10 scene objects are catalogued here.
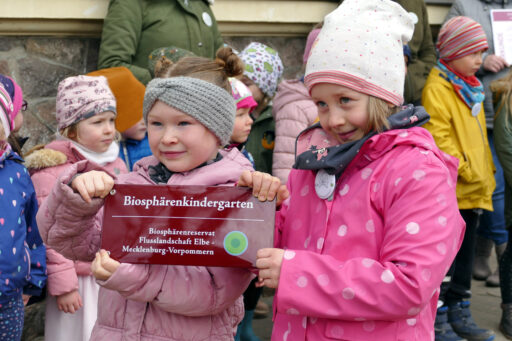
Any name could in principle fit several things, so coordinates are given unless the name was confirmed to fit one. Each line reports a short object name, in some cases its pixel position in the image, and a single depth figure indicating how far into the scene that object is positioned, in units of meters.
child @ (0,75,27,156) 3.30
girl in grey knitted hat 2.06
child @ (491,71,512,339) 4.66
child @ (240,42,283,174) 4.45
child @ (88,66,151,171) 3.97
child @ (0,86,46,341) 2.91
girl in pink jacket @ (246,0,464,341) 1.84
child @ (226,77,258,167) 3.75
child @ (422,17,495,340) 4.55
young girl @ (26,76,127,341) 3.41
